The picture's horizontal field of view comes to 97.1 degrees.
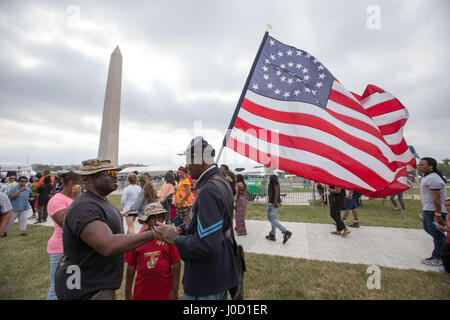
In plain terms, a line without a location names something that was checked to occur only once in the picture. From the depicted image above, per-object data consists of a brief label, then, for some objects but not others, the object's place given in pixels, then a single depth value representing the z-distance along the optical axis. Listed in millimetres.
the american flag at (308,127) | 2531
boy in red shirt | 2188
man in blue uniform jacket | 1495
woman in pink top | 2492
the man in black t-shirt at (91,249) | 1442
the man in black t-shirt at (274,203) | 5359
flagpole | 2672
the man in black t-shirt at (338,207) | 5840
